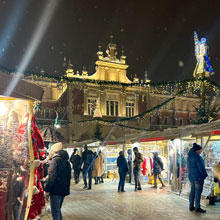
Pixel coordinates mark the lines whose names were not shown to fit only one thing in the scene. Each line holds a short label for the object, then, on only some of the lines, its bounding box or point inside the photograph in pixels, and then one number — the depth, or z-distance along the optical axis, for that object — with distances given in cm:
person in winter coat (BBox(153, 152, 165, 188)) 1101
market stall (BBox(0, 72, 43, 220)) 295
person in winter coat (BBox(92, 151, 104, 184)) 1333
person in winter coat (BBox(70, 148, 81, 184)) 1346
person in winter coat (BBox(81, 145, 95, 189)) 1173
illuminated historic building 3228
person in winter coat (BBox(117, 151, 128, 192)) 1043
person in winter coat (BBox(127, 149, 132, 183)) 1347
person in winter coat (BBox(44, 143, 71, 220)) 462
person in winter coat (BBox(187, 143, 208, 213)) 644
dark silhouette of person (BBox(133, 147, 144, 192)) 1067
